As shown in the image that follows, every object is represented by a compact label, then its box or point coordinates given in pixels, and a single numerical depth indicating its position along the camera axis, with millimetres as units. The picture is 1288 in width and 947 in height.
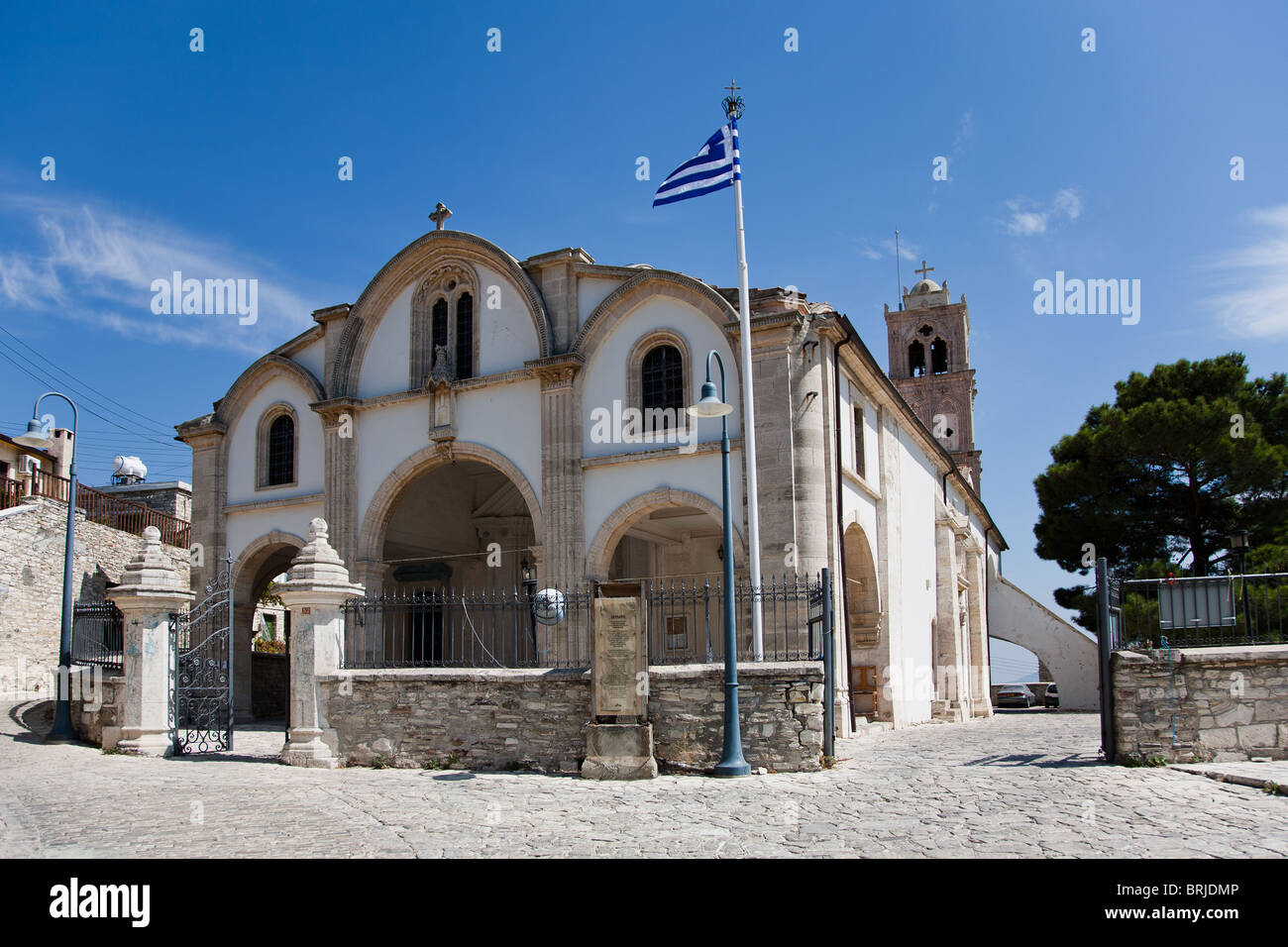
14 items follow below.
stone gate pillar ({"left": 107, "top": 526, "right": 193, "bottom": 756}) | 14336
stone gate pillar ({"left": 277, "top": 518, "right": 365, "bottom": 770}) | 13109
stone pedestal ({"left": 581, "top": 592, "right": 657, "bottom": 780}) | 11539
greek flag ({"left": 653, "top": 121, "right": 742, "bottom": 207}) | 15750
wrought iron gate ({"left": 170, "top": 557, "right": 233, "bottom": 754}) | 14719
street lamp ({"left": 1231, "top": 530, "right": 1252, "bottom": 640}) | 16906
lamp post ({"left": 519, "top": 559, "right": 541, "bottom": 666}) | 19481
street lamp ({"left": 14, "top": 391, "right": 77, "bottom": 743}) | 15852
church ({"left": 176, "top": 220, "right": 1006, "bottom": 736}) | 17844
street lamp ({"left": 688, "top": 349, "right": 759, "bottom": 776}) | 11484
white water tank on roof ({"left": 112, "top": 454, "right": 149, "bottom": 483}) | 37969
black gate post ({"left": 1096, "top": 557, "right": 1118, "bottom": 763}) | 11898
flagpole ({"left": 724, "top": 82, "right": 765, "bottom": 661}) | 15898
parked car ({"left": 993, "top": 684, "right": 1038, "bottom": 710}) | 41219
